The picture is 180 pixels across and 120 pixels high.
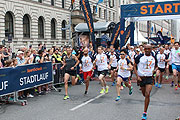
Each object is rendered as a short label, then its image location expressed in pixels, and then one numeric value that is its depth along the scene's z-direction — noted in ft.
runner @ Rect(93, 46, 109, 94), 35.04
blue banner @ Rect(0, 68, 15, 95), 27.09
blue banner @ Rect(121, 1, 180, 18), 53.18
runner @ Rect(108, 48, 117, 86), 44.04
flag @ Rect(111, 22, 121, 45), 64.85
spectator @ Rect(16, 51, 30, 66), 33.04
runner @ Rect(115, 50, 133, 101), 29.48
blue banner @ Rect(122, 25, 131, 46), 59.39
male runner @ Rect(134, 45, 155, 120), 22.34
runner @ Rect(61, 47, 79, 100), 31.71
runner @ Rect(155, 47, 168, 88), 40.38
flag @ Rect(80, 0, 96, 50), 49.42
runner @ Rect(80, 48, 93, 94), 33.73
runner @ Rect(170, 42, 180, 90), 36.11
